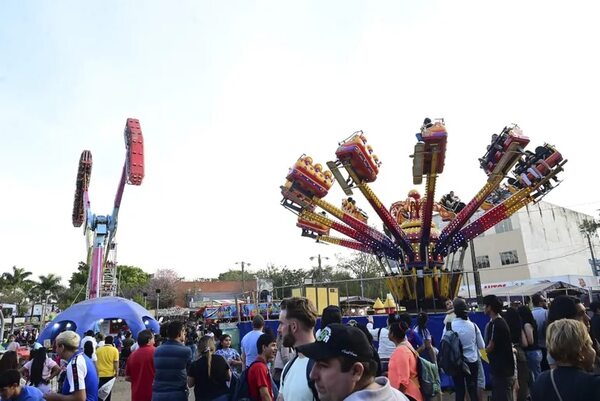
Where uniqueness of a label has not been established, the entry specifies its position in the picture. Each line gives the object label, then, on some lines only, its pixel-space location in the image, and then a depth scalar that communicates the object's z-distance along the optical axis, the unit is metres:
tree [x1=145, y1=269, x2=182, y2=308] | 62.16
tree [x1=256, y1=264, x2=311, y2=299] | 62.59
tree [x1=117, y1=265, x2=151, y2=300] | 58.34
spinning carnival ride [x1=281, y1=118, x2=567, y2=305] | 13.09
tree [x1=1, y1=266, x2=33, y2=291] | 60.34
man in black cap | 1.89
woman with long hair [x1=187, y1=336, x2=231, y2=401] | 4.78
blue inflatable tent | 15.73
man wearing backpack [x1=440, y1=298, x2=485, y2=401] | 6.34
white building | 40.84
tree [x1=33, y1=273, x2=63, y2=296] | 62.84
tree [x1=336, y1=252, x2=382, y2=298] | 49.94
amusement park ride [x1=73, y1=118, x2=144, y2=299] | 20.54
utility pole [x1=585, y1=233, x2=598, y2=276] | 37.34
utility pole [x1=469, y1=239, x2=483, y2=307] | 11.98
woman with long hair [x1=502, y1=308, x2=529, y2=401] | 6.53
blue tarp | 9.44
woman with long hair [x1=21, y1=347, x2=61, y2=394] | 5.08
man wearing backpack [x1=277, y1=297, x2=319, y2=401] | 2.87
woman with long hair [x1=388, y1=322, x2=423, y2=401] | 4.25
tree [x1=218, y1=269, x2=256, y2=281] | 77.19
